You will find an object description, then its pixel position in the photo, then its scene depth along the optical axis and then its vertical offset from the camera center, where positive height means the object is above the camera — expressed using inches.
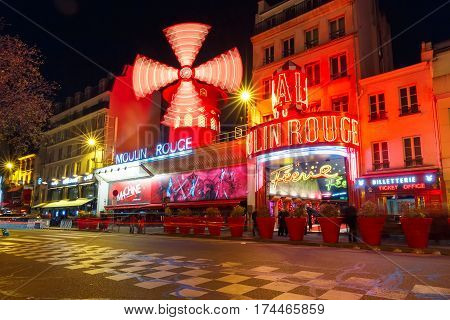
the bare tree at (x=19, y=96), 410.0 +142.5
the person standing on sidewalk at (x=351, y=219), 465.1 -3.6
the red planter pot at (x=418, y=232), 379.9 -16.3
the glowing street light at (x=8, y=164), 1498.3 +219.7
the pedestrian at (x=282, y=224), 568.4 -12.8
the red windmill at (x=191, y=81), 1003.3 +395.6
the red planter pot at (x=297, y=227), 474.3 -14.8
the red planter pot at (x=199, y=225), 610.8 -15.9
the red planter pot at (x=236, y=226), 562.8 -16.1
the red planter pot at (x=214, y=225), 586.9 -15.3
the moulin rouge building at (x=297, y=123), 605.6 +180.0
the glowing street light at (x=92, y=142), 1236.5 +256.9
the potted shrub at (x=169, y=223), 666.8 -14.3
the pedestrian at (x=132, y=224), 748.0 -18.5
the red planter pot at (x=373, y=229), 410.6 -14.6
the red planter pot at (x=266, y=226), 522.3 -15.0
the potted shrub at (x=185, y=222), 634.8 -11.4
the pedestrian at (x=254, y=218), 566.9 -4.3
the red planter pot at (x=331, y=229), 441.7 -15.8
